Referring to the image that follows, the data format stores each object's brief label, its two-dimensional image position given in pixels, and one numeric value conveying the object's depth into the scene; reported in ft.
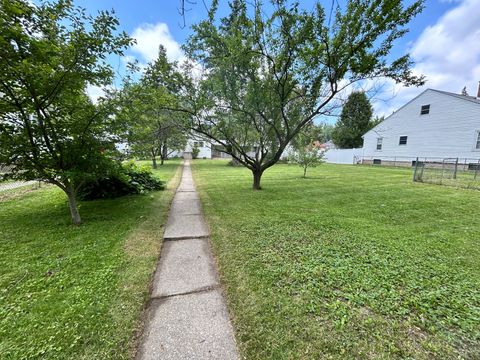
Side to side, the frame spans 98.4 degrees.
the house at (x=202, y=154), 120.47
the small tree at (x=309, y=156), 40.27
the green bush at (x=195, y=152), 112.15
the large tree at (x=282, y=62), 17.74
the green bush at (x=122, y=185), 20.07
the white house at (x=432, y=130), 49.03
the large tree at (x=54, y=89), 10.13
